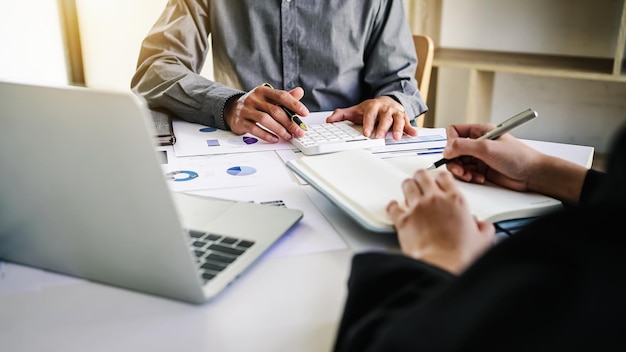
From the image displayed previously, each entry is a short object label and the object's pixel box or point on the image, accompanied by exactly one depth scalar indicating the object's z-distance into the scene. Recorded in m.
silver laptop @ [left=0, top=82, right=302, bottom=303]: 0.47
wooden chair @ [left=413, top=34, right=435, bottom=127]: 1.69
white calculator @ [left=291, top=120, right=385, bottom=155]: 1.00
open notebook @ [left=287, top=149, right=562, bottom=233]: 0.69
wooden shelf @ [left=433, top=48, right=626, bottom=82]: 2.07
